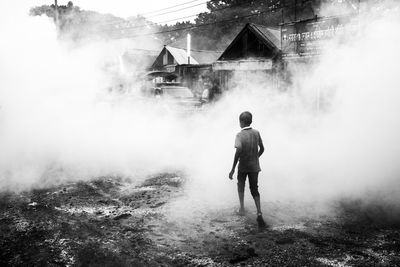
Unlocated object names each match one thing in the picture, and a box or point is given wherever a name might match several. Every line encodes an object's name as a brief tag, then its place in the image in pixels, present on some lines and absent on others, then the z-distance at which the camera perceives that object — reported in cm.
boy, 424
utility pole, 951
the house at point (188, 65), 2195
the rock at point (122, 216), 432
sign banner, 1237
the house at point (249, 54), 1748
